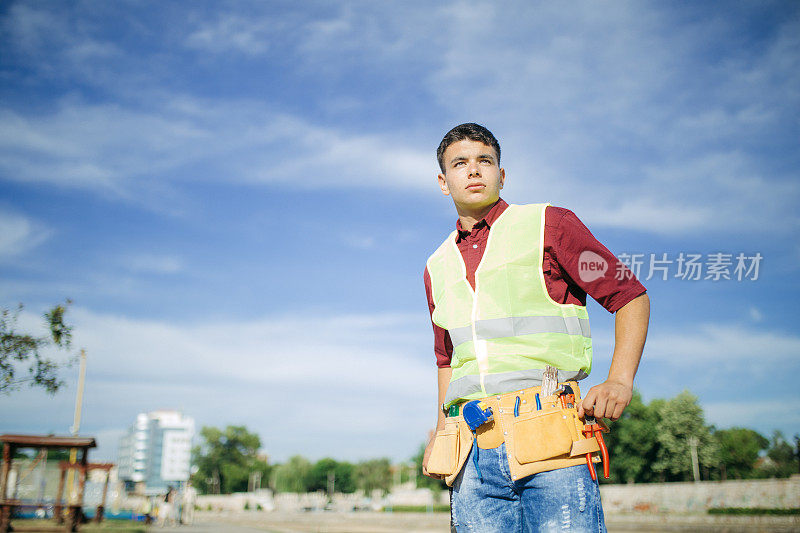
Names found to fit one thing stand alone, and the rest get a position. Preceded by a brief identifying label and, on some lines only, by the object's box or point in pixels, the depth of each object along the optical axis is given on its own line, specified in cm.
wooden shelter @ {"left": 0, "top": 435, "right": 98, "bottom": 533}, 1780
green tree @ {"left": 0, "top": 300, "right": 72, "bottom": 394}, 1688
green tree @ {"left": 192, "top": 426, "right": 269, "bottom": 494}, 11394
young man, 223
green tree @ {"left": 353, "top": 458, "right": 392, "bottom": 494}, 10819
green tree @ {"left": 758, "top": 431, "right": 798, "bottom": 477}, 6167
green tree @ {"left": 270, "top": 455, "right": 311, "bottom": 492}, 10906
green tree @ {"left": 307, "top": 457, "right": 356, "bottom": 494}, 11706
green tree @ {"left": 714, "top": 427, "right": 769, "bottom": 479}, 6375
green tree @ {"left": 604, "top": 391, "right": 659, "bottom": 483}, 5634
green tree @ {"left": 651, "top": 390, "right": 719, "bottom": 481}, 5236
